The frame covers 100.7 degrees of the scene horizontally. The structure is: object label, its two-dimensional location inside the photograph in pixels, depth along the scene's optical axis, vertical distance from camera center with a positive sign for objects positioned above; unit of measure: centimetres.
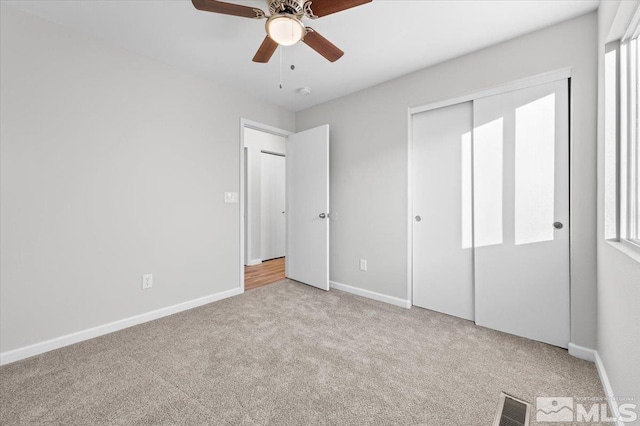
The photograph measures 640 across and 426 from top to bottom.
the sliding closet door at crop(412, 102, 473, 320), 246 -1
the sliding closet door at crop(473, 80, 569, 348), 198 -3
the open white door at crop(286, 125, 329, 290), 332 +4
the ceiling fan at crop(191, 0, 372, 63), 143 +111
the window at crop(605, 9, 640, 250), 137 +38
